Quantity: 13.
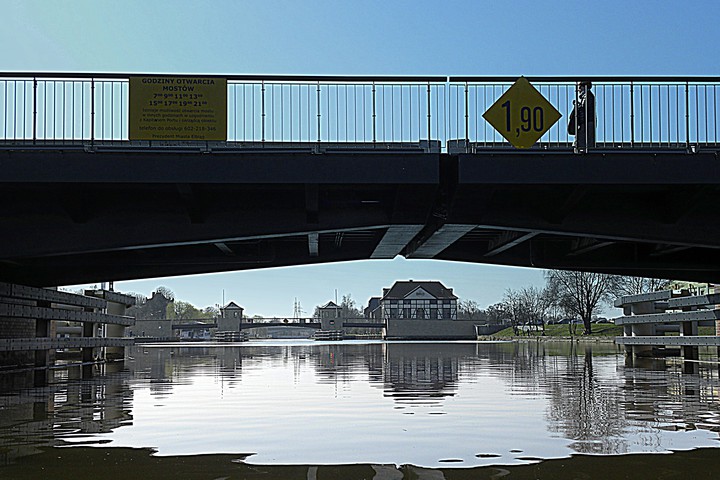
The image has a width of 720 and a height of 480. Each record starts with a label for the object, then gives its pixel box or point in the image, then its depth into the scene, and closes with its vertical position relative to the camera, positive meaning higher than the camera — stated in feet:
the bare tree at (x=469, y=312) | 451.94 -6.23
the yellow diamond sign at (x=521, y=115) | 53.21 +11.65
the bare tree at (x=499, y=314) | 418.72 -6.78
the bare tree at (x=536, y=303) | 342.44 -1.23
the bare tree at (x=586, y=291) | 290.97 +3.02
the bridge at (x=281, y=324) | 407.44 -10.67
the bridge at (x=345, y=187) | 49.60 +6.83
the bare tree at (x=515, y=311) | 374.55 -4.73
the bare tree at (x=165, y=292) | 588.09 +7.40
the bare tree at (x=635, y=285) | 262.67 +4.64
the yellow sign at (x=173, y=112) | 52.49 +11.77
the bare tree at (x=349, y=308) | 595.68 -4.56
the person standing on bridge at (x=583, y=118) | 53.01 +11.68
